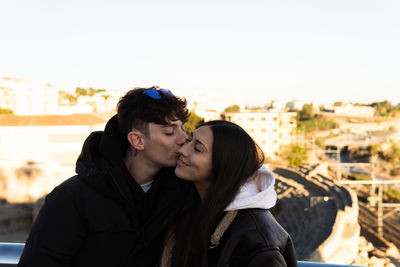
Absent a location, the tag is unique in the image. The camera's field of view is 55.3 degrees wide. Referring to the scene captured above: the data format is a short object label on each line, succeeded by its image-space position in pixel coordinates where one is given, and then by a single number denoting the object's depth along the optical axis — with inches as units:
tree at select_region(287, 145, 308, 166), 1567.7
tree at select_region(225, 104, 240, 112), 2765.7
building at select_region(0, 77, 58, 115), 1485.0
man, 65.4
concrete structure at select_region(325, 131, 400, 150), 2274.9
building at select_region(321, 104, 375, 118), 3525.6
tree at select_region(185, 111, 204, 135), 1176.7
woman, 56.5
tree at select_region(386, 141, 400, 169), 2198.6
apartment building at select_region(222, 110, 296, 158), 1688.0
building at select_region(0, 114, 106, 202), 609.6
